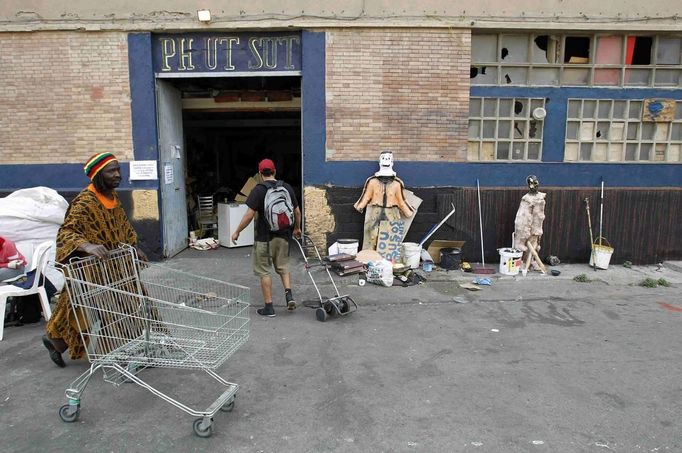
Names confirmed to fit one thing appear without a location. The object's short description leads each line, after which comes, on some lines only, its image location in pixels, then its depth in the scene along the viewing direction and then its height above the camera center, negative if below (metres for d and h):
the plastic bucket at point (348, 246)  8.34 -1.49
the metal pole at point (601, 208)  8.77 -0.84
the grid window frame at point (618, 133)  8.86 +0.51
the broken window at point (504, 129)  8.77 +0.55
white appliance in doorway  9.95 -1.37
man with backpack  5.79 -0.81
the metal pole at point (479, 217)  8.66 -1.03
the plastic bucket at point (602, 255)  8.38 -1.61
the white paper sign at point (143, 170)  8.52 -0.25
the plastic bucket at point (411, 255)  8.30 -1.62
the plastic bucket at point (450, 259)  8.37 -1.70
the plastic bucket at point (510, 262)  8.08 -1.68
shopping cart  3.36 -1.30
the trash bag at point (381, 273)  7.32 -1.72
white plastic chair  5.40 -1.45
